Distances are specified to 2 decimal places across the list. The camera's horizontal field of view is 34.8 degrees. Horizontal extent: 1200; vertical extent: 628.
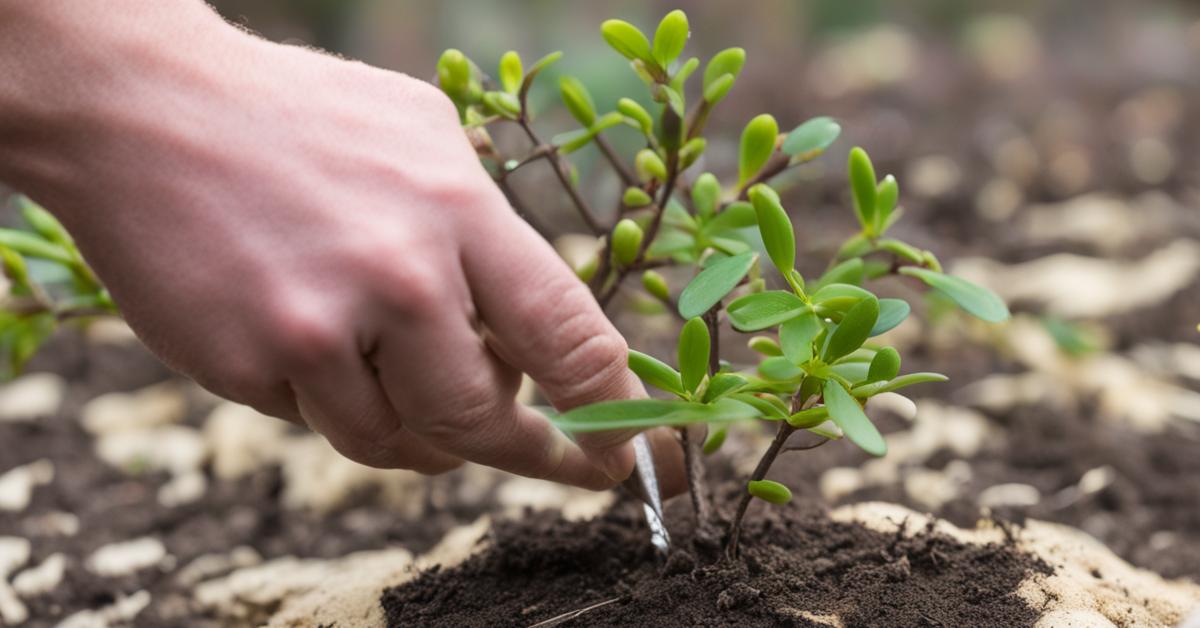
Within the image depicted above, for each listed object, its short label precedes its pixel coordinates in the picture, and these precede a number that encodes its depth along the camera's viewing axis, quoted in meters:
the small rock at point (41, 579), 0.64
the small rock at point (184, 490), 0.73
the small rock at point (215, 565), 0.65
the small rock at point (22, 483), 0.71
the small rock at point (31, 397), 0.82
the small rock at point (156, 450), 0.77
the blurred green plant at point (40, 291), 0.61
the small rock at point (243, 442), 0.76
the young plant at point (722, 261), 0.49
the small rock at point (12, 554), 0.65
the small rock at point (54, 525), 0.69
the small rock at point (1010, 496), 0.65
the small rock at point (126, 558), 0.66
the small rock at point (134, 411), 0.81
